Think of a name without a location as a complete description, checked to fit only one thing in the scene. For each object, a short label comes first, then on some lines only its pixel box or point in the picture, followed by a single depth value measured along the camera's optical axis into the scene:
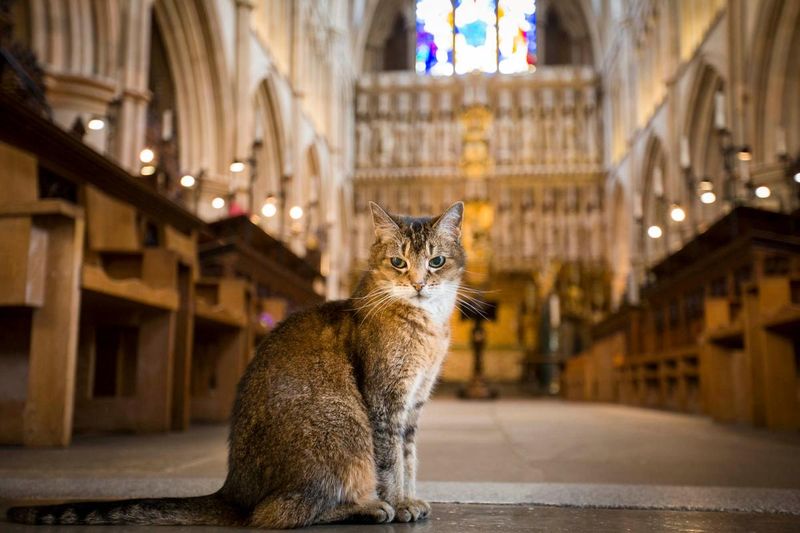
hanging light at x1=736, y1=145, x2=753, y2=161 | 8.54
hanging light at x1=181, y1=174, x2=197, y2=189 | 9.69
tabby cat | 1.60
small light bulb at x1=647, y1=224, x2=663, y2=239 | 12.81
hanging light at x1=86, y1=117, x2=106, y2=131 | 8.38
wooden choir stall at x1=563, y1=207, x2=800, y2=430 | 5.22
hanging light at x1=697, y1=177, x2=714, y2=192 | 9.42
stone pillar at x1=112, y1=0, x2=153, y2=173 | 9.78
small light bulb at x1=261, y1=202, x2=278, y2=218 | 12.93
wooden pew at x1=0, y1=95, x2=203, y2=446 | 3.38
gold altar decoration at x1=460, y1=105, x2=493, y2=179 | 17.12
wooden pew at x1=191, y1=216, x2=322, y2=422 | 5.69
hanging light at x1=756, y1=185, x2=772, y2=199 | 10.91
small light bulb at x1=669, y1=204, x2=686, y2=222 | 10.63
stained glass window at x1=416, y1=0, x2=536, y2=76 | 25.05
